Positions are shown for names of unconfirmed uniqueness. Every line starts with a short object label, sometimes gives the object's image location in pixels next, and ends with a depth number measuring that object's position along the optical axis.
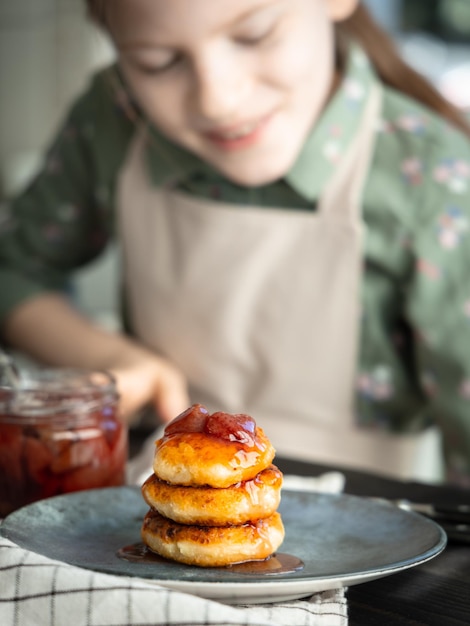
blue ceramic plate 0.52
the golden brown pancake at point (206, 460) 0.56
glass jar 0.74
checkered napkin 0.49
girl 1.07
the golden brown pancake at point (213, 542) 0.56
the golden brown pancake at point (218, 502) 0.56
